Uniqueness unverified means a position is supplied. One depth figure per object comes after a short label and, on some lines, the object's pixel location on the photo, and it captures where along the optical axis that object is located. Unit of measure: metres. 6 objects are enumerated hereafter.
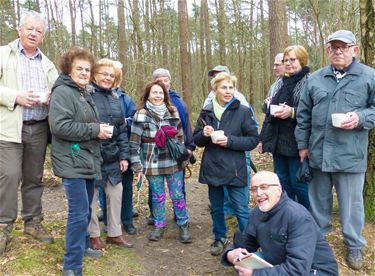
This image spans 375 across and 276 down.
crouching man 2.90
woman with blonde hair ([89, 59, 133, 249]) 4.33
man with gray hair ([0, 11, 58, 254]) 3.78
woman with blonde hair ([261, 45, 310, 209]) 4.48
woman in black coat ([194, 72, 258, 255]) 4.32
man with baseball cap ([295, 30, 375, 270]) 3.88
